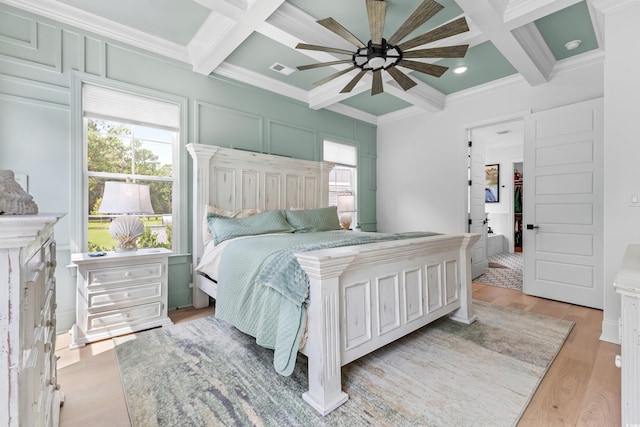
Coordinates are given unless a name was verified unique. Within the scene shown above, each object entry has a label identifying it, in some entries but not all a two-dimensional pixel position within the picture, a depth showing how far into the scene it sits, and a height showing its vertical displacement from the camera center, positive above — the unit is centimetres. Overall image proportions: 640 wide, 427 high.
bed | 159 -48
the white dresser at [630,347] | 91 -43
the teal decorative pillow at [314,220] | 347 -11
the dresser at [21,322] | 69 -30
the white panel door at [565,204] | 322 +9
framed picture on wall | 740 +72
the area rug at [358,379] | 154 -107
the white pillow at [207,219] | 325 -9
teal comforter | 162 -50
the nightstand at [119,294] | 237 -72
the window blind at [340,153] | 497 +101
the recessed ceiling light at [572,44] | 309 +179
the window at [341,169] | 499 +75
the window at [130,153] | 281 +59
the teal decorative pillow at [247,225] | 296 -15
